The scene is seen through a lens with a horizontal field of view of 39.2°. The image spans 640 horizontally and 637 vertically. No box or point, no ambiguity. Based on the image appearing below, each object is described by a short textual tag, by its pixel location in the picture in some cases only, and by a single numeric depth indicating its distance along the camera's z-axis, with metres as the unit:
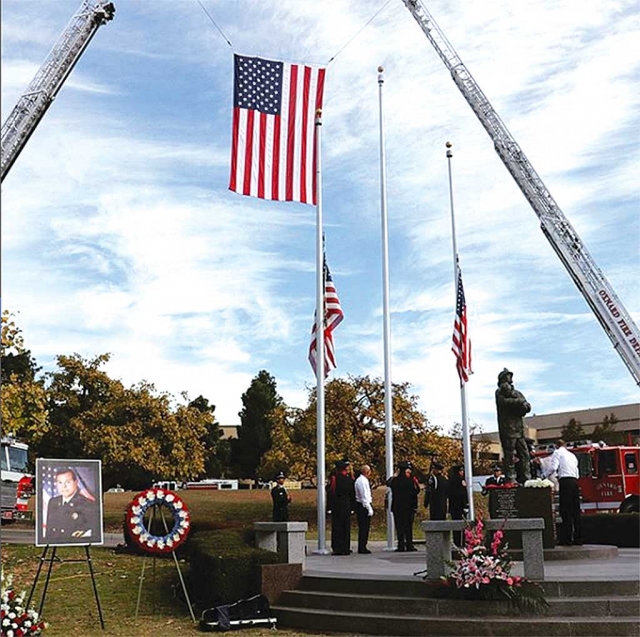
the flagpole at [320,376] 18.33
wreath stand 13.47
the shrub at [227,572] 13.60
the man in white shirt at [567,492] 16.59
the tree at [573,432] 71.38
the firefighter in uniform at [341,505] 18.06
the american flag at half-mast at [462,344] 21.28
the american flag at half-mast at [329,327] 18.97
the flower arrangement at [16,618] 9.91
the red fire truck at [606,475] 29.77
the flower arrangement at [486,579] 11.60
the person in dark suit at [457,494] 21.25
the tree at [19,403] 23.51
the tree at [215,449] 72.19
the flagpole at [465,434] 21.50
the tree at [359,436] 37.34
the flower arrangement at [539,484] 16.08
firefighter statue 18.97
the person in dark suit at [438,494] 20.50
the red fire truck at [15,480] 27.44
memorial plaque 16.05
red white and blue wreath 13.48
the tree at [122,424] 40.59
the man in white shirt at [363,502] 18.92
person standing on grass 21.00
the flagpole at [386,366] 19.33
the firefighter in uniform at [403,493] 18.36
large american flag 18.25
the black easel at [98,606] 12.83
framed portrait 12.85
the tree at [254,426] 73.06
